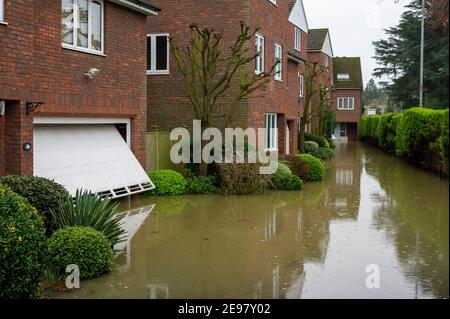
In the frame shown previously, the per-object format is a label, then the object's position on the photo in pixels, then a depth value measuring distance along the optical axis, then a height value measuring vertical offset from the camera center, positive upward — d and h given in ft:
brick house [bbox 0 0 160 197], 36.32 +3.25
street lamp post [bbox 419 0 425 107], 88.53 +10.05
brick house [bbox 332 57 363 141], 212.64 +16.29
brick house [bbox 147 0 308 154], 65.10 +11.18
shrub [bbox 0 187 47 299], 19.72 -4.46
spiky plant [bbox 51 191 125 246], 27.43 -4.29
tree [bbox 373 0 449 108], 112.37 +19.13
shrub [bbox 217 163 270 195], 52.95 -4.40
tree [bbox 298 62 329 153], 87.86 +3.87
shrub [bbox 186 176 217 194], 53.52 -5.20
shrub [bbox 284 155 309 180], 64.85 -3.75
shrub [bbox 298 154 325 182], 66.39 -4.34
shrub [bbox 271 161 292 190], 57.16 -4.61
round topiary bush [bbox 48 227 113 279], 23.85 -5.38
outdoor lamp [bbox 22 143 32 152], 36.68 -1.03
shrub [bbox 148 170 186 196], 52.13 -4.90
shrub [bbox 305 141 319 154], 100.83 -2.41
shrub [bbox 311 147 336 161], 100.95 -3.70
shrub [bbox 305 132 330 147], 111.34 -0.96
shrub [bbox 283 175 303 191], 57.34 -5.27
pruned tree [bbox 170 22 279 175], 55.57 +6.69
